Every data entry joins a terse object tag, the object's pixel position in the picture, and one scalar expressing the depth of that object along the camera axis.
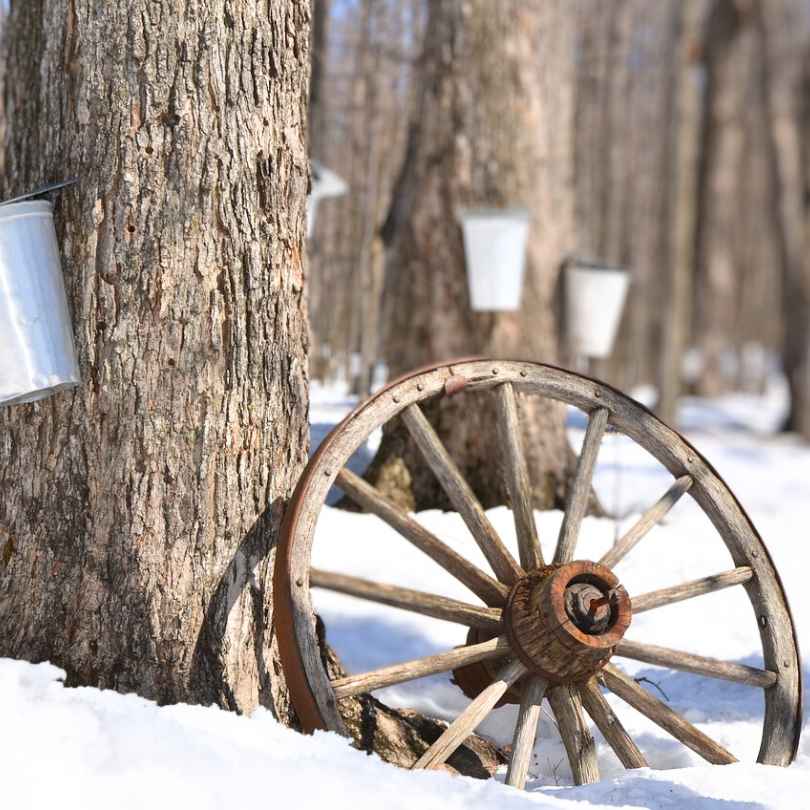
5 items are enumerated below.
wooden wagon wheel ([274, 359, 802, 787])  4.41
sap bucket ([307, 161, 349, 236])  8.38
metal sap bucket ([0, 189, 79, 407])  4.29
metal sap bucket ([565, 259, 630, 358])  9.84
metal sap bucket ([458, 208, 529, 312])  8.78
